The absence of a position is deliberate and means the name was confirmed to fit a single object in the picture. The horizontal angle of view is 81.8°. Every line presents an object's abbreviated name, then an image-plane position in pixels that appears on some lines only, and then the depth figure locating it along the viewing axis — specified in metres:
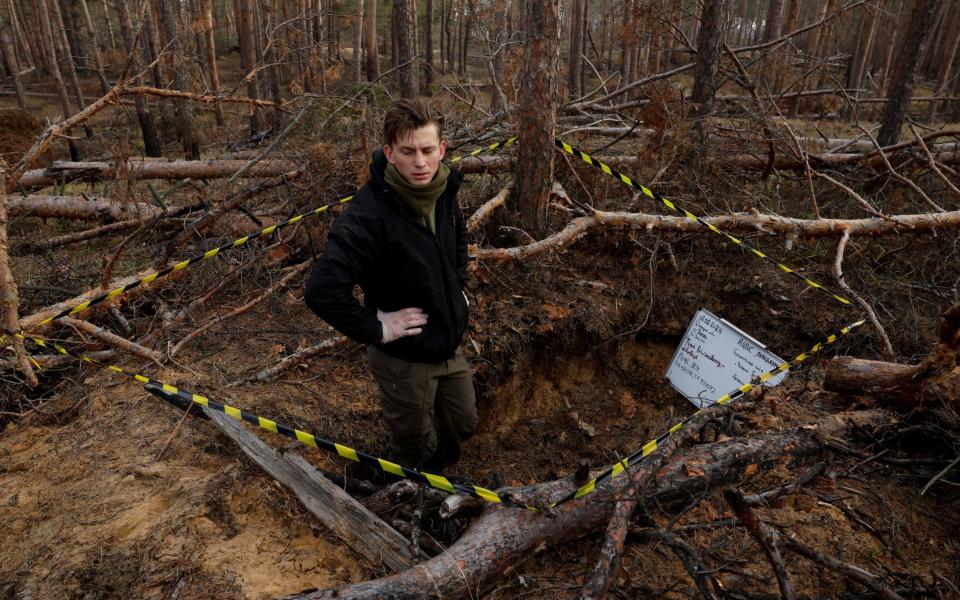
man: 2.46
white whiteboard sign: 3.99
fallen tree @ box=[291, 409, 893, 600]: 2.27
